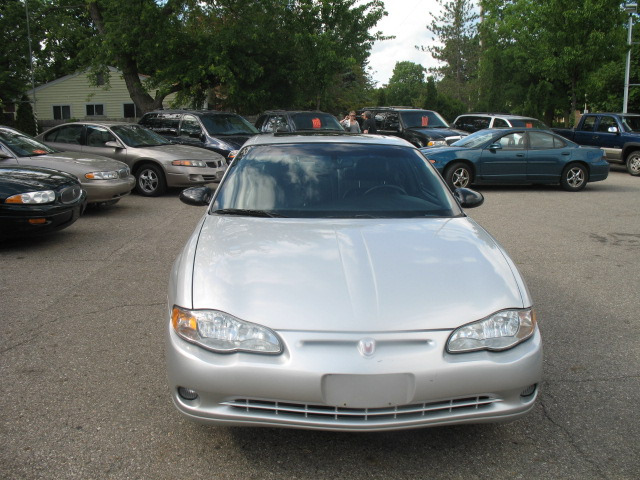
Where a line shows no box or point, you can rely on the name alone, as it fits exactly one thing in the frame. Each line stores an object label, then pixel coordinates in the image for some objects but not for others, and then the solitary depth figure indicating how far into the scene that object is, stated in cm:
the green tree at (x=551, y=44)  2250
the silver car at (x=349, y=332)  267
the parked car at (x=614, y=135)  1758
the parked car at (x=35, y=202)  711
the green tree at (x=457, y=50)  6038
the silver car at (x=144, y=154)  1221
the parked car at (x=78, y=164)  959
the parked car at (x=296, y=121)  1614
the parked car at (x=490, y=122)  1839
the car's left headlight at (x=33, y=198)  712
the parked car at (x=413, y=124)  1773
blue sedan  1348
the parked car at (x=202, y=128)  1454
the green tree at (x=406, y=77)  12238
